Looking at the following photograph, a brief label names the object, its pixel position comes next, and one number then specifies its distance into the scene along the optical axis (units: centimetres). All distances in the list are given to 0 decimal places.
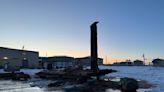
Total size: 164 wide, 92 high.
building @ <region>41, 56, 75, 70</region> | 6781
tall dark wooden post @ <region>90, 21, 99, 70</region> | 1657
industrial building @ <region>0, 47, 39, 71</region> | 4223
